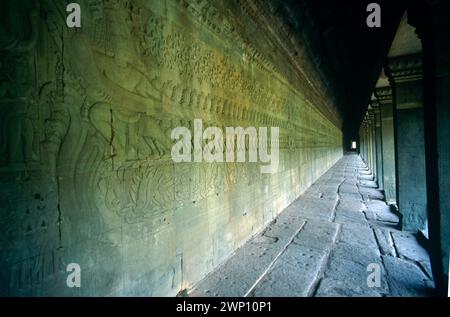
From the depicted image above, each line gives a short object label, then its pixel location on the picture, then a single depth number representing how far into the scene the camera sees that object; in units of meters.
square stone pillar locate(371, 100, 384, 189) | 7.97
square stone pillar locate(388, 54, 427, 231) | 4.26
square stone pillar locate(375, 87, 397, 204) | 6.71
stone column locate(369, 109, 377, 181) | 10.63
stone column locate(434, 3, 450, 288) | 2.26
